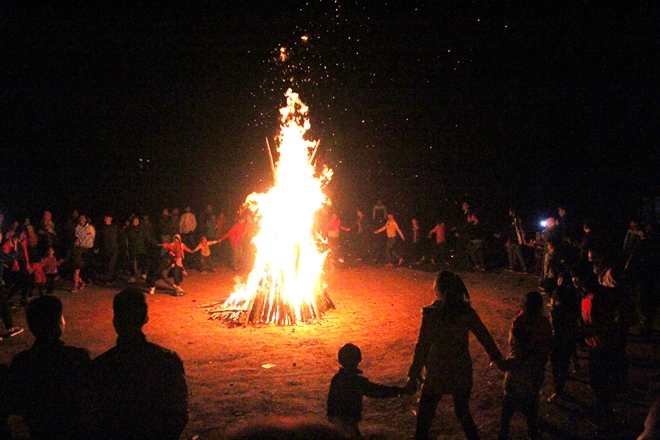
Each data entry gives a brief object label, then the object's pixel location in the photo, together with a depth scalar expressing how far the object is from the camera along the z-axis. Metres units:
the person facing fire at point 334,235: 19.20
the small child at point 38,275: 12.16
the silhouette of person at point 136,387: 3.03
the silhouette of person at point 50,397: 2.99
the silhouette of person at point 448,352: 4.59
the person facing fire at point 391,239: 18.47
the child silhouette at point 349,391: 3.91
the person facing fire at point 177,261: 13.33
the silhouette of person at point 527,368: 4.92
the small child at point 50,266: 12.54
